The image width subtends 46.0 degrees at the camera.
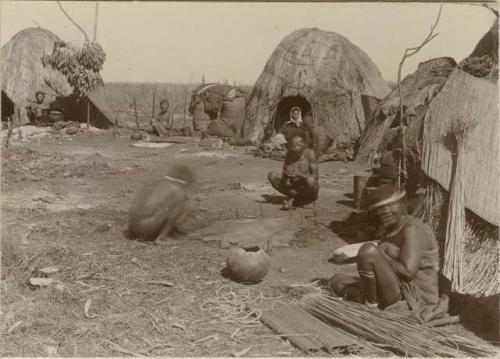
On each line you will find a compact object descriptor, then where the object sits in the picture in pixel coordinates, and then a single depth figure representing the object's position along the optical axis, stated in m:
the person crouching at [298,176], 7.88
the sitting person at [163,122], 16.03
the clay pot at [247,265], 5.04
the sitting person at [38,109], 17.03
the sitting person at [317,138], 12.69
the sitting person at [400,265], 4.30
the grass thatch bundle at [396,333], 3.85
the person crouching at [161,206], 6.07
